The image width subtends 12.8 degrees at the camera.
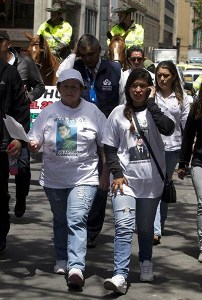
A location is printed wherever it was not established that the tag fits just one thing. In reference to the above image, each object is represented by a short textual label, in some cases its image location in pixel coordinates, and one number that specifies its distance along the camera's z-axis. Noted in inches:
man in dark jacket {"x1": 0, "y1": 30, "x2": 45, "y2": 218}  391.2
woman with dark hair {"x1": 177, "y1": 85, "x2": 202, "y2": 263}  321.7
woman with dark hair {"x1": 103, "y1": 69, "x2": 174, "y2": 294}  278.7
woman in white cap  291.3
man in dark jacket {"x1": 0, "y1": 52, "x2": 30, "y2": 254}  311.4
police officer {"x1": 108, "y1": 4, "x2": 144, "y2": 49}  590.6
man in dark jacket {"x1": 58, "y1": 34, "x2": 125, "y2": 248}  330.3
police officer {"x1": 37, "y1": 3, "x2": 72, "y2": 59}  647.1
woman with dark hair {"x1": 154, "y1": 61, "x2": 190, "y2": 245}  358.0
